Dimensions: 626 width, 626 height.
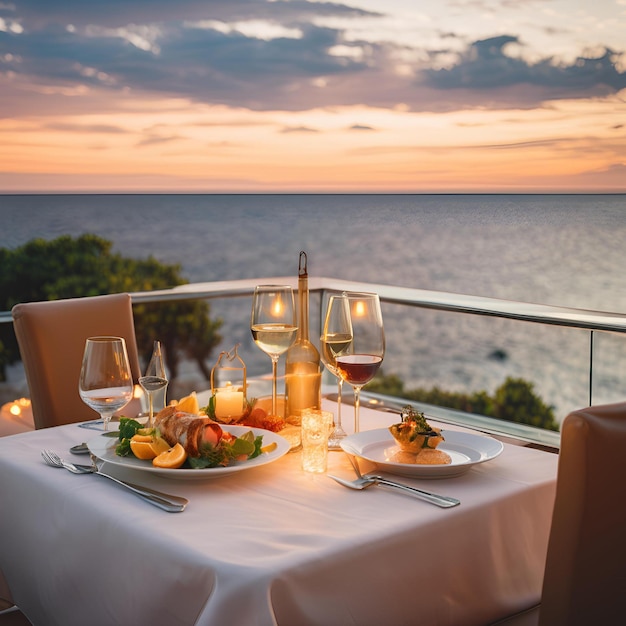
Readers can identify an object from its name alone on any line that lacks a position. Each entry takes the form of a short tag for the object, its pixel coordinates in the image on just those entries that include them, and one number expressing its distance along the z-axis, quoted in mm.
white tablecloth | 1194
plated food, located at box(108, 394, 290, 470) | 1512
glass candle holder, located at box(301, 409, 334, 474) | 1568
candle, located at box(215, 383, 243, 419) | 1830
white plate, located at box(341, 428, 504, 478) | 1535
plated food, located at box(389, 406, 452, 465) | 1590
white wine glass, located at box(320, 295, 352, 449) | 1758
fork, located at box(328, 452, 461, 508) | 1413
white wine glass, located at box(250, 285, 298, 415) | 1849
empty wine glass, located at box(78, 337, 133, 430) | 1698
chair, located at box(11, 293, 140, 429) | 2518
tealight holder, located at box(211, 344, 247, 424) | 1830
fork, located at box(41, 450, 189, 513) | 1387
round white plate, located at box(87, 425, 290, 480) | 1486
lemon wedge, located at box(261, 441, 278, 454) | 1630
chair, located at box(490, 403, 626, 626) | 1312
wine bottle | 1811
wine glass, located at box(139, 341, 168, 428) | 1729
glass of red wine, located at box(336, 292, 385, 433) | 1727
